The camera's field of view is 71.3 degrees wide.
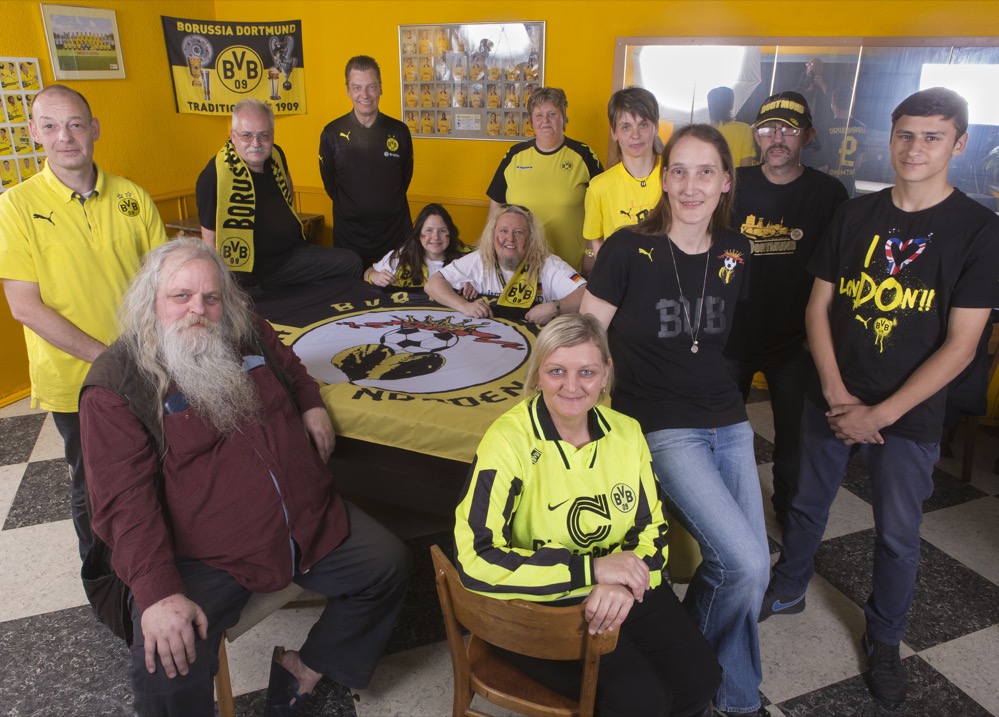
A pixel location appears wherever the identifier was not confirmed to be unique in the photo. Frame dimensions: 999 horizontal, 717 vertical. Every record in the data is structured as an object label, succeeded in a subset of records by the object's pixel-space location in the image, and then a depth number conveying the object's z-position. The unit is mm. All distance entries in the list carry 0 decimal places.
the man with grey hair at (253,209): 3141
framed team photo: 3852
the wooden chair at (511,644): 1291
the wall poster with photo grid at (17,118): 3641
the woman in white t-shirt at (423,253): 3361
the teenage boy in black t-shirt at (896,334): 1745
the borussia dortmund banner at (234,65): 4781
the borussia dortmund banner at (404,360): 2098
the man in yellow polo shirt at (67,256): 2141
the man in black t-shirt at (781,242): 2330
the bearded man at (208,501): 1581
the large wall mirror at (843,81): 3344
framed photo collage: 4348
